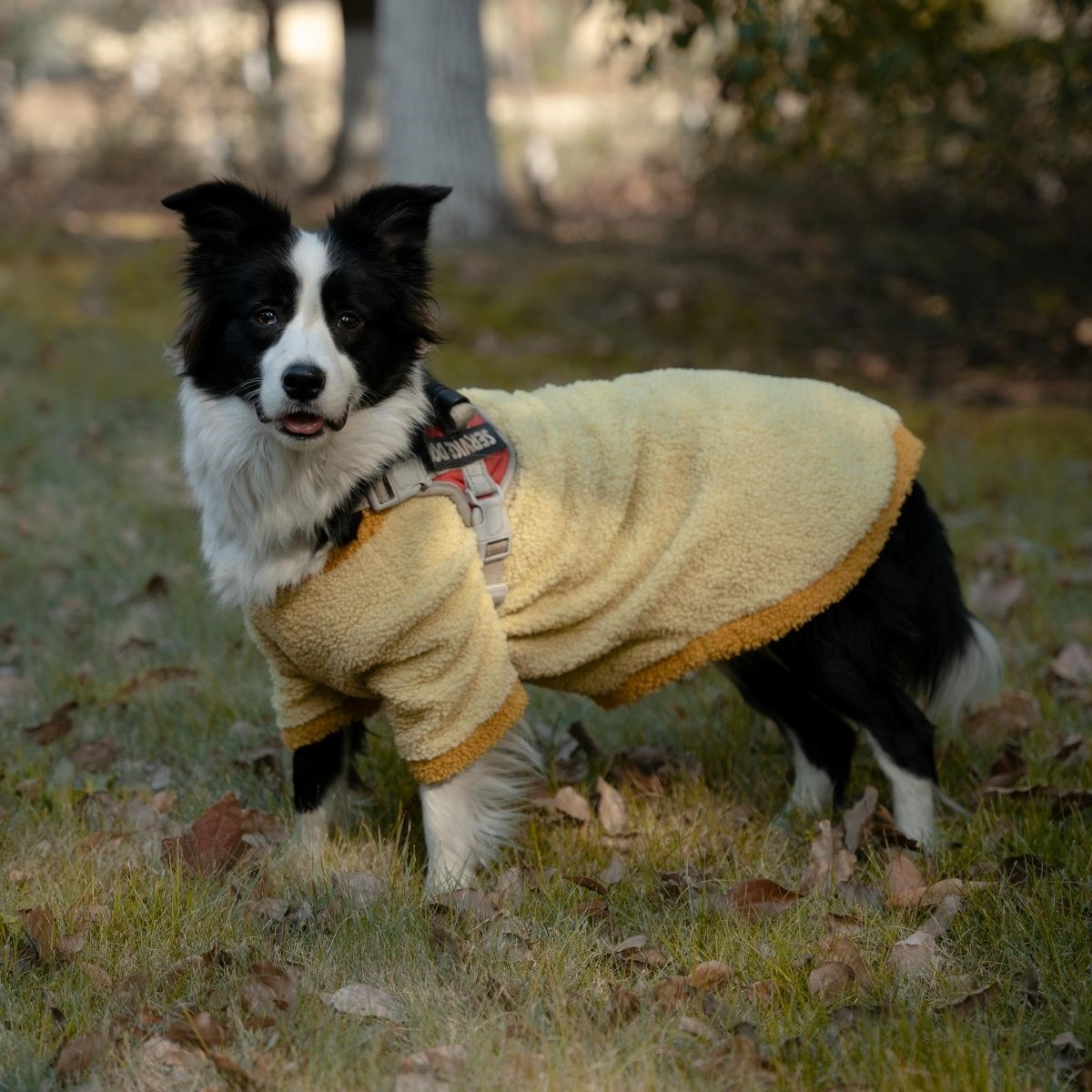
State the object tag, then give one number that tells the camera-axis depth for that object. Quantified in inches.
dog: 116.1
